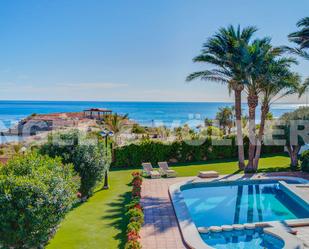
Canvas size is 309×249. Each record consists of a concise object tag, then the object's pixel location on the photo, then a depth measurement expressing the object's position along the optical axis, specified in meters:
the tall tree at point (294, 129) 14.27
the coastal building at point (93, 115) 40.27
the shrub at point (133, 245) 6.39
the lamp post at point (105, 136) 12.00
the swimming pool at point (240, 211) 7.65
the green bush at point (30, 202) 5.68
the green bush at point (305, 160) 14.01
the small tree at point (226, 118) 31.75
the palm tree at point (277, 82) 13.25
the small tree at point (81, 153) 9.89
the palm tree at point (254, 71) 13.28
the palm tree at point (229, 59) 13.48
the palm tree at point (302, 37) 13.36
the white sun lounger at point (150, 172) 13.98
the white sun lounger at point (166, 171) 14.08
